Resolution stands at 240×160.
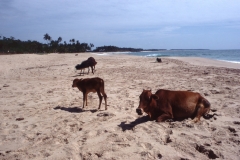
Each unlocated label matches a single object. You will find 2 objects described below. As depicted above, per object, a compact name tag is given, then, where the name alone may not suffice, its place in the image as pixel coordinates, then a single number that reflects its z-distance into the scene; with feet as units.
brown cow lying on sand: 14.42
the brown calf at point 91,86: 18.99
